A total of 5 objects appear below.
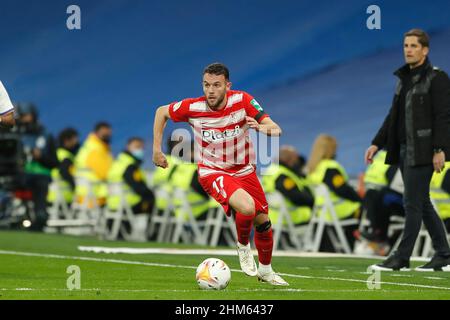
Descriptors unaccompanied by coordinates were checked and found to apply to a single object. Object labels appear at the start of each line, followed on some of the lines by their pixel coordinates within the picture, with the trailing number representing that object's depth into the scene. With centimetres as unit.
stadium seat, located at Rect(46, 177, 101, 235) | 2222
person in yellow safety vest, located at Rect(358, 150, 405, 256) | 1599
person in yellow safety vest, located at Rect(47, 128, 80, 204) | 2339
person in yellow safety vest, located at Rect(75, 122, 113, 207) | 2269
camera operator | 2152
